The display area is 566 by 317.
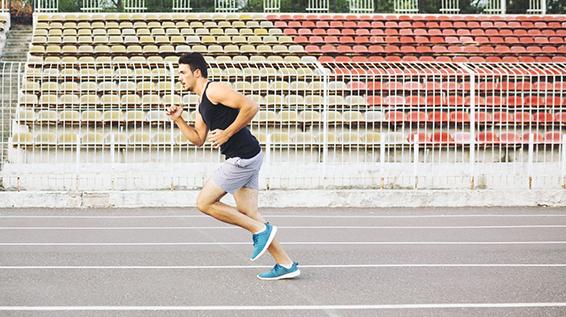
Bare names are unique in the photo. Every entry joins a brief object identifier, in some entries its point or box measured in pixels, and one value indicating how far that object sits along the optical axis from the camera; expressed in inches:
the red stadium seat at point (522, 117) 768.3
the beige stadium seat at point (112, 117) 717.3
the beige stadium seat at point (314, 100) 748.0
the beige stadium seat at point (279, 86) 767.7
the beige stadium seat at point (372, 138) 711.1
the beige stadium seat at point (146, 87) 751.5
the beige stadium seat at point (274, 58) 918.3
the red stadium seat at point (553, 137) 699.2
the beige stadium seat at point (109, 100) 725.9
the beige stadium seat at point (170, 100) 732.2
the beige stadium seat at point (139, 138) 689.0
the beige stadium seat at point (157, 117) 719.7
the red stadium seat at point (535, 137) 719.7
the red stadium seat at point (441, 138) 724.7
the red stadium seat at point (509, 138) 722.2
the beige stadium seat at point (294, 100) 754.8
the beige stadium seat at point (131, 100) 750.0
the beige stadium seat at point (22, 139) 695.1
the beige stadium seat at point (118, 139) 687.1
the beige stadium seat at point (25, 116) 748.6
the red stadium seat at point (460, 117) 728.3
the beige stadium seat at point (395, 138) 711.1
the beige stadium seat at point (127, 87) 769.6
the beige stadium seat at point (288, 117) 743.1
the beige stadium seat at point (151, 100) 748.6
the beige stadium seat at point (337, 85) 778.8
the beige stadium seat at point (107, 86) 757.9
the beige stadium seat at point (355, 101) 760.3
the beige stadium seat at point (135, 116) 727.7
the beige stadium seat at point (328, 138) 704.4
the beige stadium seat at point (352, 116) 740.3
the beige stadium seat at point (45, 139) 698.2
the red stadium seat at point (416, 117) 749.9
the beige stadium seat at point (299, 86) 759.1
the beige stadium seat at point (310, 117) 736.3
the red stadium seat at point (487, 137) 714.2
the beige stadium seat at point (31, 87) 801.6
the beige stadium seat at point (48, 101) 771.7
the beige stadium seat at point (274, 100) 752.3
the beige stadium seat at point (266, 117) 729.0
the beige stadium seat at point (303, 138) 705.0
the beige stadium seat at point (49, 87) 782.5
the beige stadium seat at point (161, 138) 690.2
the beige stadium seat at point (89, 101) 727.1
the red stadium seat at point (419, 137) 711.7
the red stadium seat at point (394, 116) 762.2
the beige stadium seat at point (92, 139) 689.6
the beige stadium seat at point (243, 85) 772.0
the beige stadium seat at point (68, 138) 687.1
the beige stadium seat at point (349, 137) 715.4
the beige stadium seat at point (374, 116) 759.1
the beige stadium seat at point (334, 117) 734.5
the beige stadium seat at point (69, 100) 737.6
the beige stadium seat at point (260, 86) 772.0
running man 302.7
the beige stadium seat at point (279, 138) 695.1
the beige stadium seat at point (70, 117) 724.7
